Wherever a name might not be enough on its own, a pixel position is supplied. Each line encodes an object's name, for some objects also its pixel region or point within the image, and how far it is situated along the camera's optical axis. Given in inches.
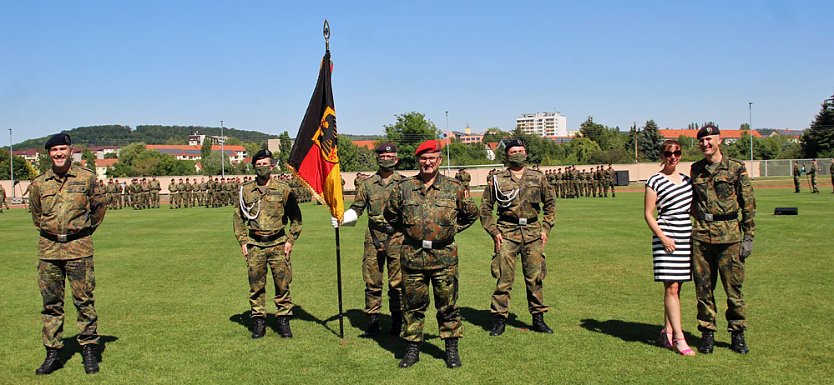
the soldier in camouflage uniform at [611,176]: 1679.5
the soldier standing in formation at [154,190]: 1744.6
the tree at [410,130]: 3775.3
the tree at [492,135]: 6308.1
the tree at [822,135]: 2792.8
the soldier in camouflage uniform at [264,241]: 326.6
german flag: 329.1
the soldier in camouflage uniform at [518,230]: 319.9
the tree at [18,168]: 3420.3
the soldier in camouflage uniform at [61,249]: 274.2
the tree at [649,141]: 3754.9
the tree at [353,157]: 3914.9
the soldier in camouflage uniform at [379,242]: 320.2
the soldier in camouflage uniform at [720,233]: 276.8
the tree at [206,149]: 5826.8
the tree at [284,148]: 4037.9
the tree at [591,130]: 4384.8
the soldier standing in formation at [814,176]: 1457.2
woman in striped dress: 278.2
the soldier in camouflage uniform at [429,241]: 265.6
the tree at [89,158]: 5421.3
